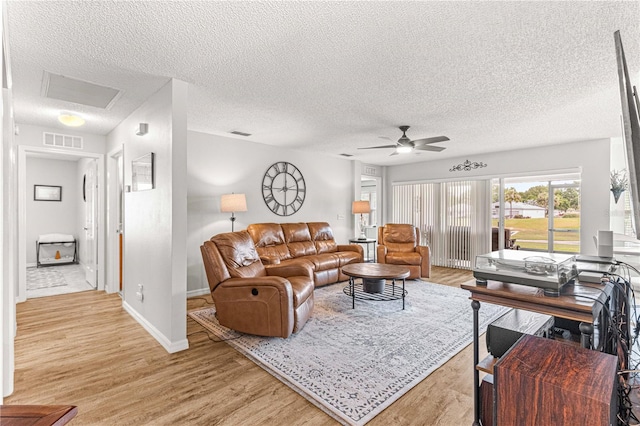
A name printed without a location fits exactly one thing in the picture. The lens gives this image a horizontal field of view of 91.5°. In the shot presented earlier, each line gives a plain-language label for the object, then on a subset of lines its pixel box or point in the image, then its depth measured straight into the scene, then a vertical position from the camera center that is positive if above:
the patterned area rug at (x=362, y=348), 2.16 -1.25
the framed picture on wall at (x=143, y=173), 3.16 +0.43
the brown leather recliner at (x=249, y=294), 2.95 -0.81
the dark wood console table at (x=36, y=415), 0.86 -0.58
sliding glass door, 5.84 -0.02
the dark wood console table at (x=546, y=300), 1.45 -0.45
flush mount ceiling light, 3.61 +1.09
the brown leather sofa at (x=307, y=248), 4.96 -0.65
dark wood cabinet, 0.95 -0.57
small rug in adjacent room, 5.12 -1.17
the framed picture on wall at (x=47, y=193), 6.68 +0.44
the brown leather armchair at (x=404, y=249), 5.49 -0.70
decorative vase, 4.90 +0.28
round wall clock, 5.74 +0.45
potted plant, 4.86 +0.43
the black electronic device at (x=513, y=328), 1.70 -0.71
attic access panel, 2.85 +1.20
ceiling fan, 4.01 +0.91
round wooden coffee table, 4.00 -0.87
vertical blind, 6.47 -0.13
